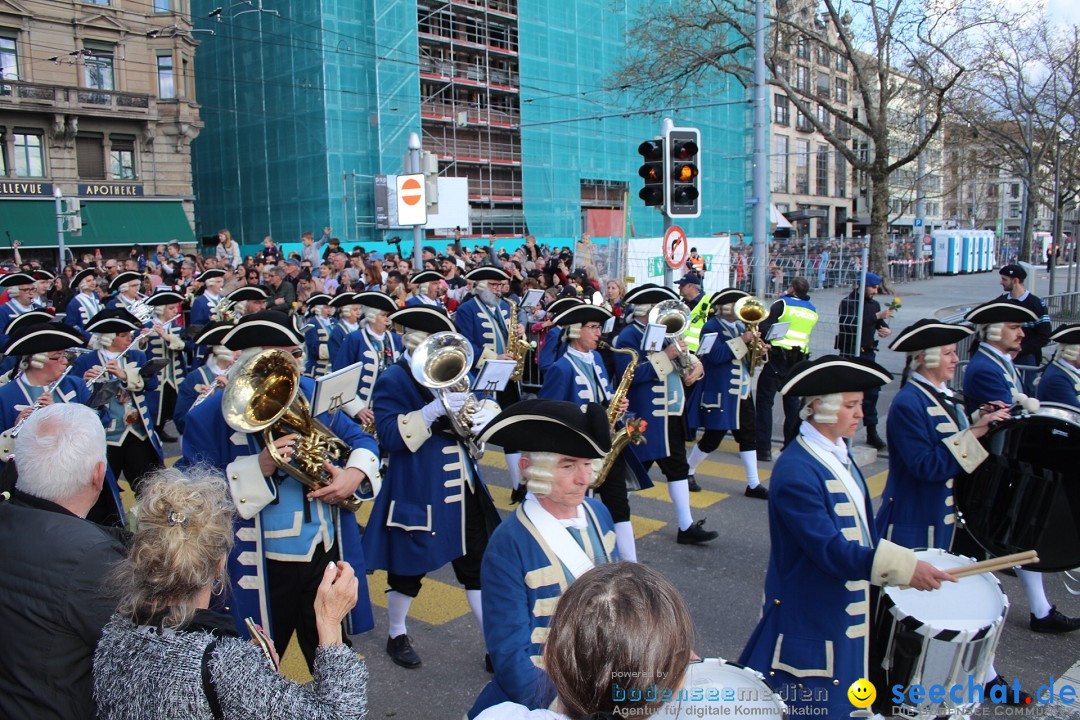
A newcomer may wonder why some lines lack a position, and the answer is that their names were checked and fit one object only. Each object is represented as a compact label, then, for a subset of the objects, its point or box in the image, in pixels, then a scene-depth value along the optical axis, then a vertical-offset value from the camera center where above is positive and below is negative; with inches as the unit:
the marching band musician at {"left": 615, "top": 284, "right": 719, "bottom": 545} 285.9 -52.3
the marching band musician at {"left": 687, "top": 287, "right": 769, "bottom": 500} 345.7 -58.3
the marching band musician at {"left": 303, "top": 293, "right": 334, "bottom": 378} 439.2 -37.4
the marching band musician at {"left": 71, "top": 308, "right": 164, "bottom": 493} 283.0 -44.8
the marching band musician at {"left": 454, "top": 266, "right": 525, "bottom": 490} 384.8 -25.8
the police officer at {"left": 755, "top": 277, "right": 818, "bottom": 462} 391.9 -45.3
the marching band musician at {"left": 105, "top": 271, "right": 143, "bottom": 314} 461.9 -12.9
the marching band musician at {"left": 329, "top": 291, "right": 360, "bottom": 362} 399.2 -27.1
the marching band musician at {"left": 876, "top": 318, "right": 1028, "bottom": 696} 181.2 -40.8
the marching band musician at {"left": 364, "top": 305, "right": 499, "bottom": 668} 197.9 -55.1
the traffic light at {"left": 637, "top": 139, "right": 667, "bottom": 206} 429.4 +44.2
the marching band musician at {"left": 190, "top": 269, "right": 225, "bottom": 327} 495.8 -22.0
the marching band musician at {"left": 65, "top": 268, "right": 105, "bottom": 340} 496.1 -23.4
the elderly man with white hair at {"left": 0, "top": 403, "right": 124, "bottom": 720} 99.0 -40.0
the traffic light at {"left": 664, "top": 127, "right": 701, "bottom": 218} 428.8 +44.0
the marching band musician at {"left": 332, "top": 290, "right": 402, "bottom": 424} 359.9 -33.8
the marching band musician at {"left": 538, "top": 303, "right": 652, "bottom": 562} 247.0 -36.7
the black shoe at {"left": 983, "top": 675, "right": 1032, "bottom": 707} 174.6 -92.3
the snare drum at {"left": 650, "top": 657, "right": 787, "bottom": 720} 94.0 -51.6
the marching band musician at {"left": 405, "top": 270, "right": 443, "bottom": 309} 410.6 -10.9
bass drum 175.5 -51.0
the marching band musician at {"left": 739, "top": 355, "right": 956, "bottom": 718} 135.9 -48.4
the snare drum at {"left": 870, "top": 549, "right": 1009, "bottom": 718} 132.8 -60.6
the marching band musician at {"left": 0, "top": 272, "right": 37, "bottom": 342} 452.4 -15.6
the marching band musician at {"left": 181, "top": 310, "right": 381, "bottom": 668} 156.5 -50.3
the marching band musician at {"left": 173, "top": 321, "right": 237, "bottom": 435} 241.8 -33.0
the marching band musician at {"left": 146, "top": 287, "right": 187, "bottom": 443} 412.2 -38.7
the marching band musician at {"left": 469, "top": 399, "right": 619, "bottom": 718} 117.3 -40.5
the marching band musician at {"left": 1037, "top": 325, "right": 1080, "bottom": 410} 239.1 -33.9
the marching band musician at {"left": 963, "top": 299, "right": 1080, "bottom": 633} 239.1 -29.4
